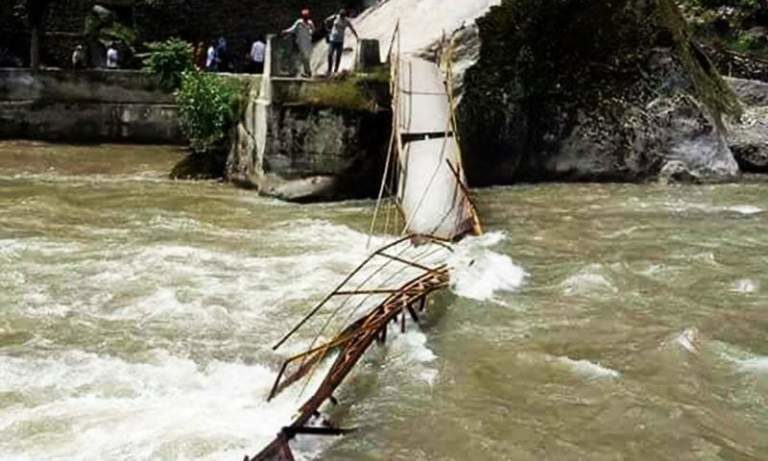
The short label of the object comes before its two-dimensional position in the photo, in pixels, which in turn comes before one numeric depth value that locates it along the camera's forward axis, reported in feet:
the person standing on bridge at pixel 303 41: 46.83
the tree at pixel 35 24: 67.00
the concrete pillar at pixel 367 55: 46.55
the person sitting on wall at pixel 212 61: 74.13
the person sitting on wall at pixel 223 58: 77.10
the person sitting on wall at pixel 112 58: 72.64
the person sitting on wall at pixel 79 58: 71.36
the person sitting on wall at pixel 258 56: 72.13
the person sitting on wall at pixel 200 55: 76.43
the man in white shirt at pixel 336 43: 51.24
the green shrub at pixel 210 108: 51.57
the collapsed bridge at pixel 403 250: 21.20
